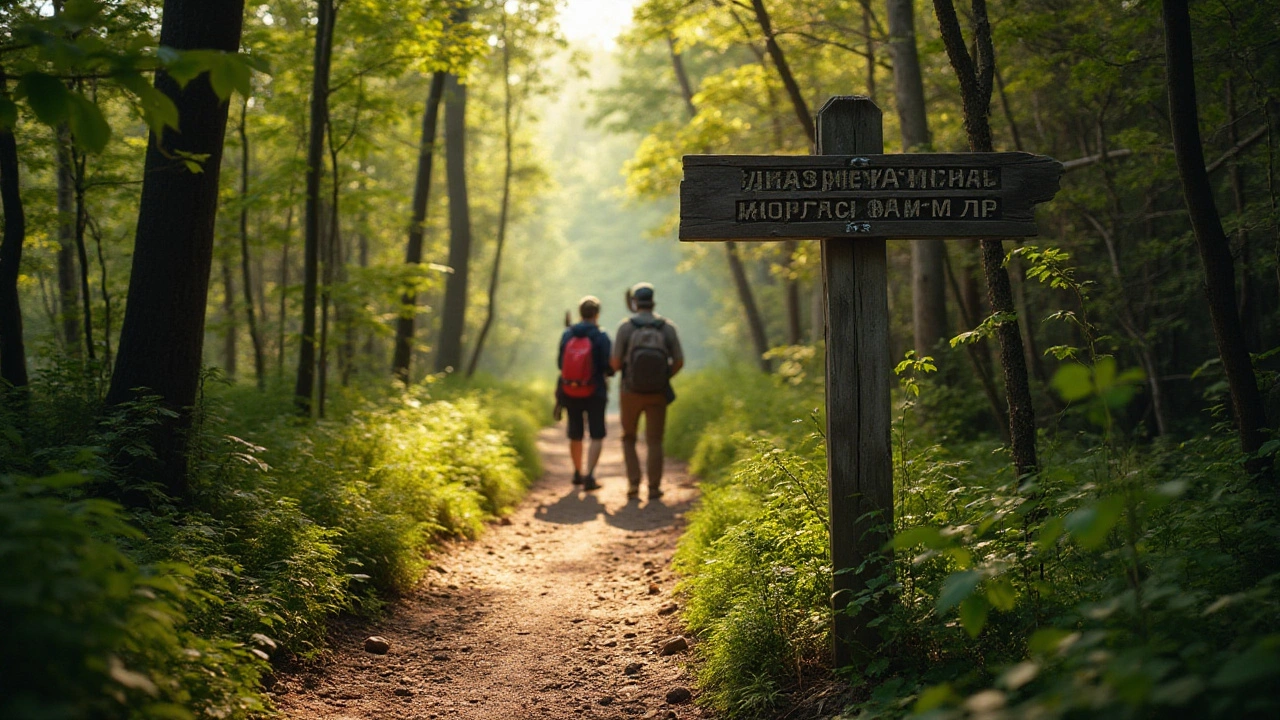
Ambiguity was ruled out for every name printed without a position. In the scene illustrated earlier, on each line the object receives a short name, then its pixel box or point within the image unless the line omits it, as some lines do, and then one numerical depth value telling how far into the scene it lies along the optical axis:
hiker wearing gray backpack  9.45
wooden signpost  3.95
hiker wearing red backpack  10.09
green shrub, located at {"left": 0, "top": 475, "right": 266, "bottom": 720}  2.09
